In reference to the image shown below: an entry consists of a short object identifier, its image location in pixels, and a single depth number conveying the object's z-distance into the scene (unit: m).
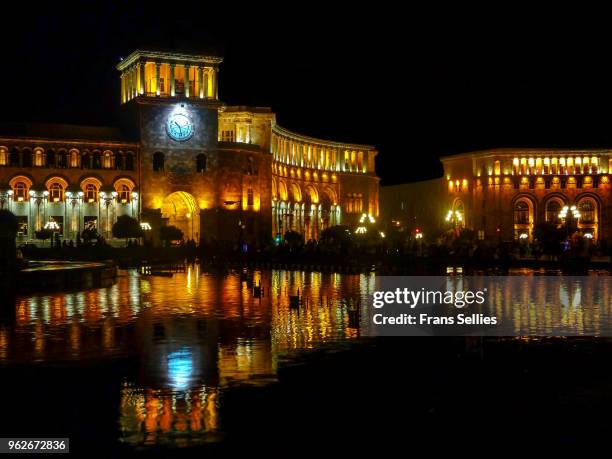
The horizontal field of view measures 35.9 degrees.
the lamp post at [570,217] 49.34
